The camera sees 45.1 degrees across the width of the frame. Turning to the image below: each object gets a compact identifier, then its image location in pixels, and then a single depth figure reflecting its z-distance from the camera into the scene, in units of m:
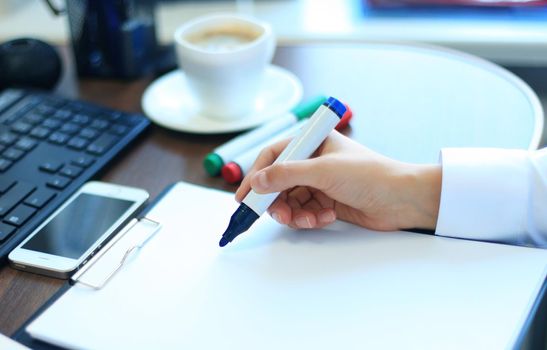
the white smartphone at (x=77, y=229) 0.56
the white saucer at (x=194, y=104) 0.76
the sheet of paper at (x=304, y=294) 0.46
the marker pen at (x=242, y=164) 0.66
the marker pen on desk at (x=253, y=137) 0.68
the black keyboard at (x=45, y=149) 0.61
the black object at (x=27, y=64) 0.83
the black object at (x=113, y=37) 0.87
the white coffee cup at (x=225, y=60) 0.73
